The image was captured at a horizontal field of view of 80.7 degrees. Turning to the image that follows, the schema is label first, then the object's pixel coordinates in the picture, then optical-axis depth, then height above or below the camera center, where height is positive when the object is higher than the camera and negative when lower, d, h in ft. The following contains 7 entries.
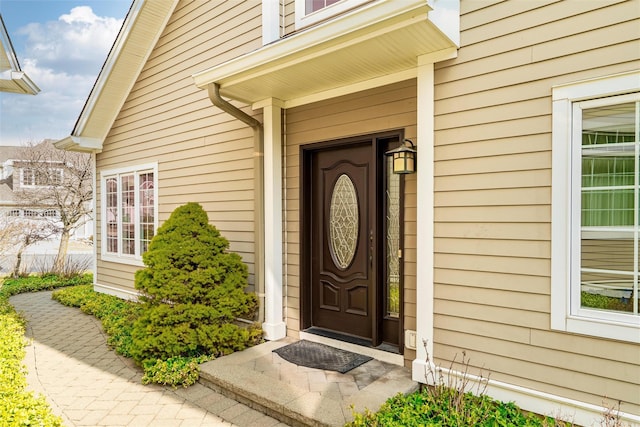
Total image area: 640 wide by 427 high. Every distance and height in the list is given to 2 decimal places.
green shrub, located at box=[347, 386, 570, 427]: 7.97 -4.54
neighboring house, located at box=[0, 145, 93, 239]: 36.81 +2.36
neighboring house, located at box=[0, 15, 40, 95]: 17.87 +6.62
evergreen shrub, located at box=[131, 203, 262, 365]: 12.31 -3.01
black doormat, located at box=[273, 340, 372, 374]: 11.21 -4.72
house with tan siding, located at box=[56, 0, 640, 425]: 7.75 +0.66
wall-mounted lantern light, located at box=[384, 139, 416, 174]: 10.18 +1.32
